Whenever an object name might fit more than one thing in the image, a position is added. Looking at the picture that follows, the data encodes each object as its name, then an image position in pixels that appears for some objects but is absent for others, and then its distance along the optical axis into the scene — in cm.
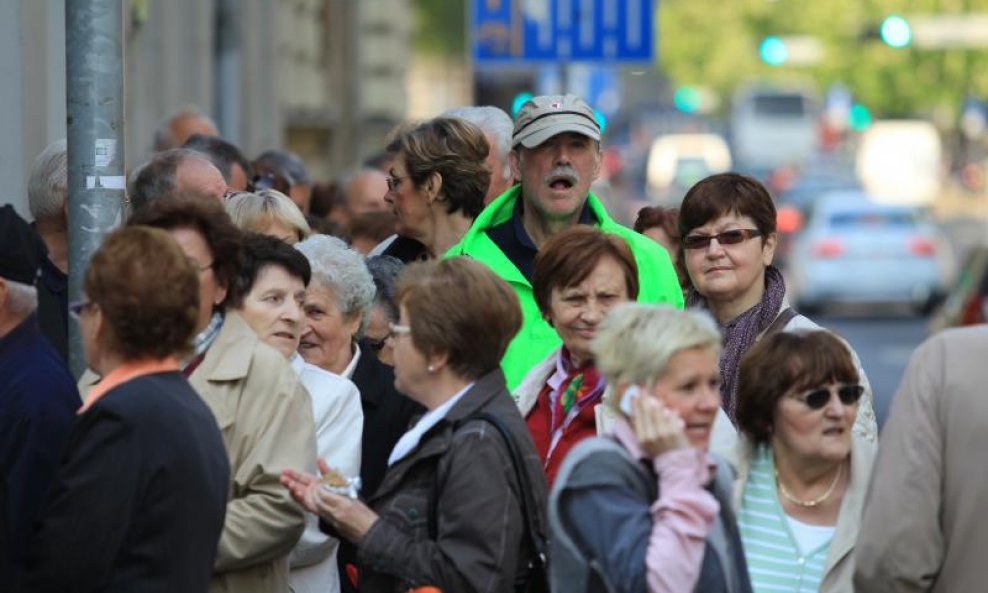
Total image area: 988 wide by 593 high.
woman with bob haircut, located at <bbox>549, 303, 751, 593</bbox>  1001
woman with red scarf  1278
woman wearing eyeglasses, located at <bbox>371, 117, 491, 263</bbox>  1647
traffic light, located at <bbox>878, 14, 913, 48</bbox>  6577
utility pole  1209
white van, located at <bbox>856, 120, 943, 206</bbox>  14162
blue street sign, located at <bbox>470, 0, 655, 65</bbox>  3994
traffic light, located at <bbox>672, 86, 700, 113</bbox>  19862
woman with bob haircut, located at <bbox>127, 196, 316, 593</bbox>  1135
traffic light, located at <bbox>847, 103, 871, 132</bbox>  14500
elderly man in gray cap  1541
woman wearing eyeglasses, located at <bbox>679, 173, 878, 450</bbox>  1463
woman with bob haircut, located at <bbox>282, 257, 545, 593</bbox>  1071
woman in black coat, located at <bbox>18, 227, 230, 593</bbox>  974
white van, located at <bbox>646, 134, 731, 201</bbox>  12406
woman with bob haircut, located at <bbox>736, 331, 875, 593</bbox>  1131
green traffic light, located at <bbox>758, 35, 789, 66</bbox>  9112
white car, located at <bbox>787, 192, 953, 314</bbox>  7362
